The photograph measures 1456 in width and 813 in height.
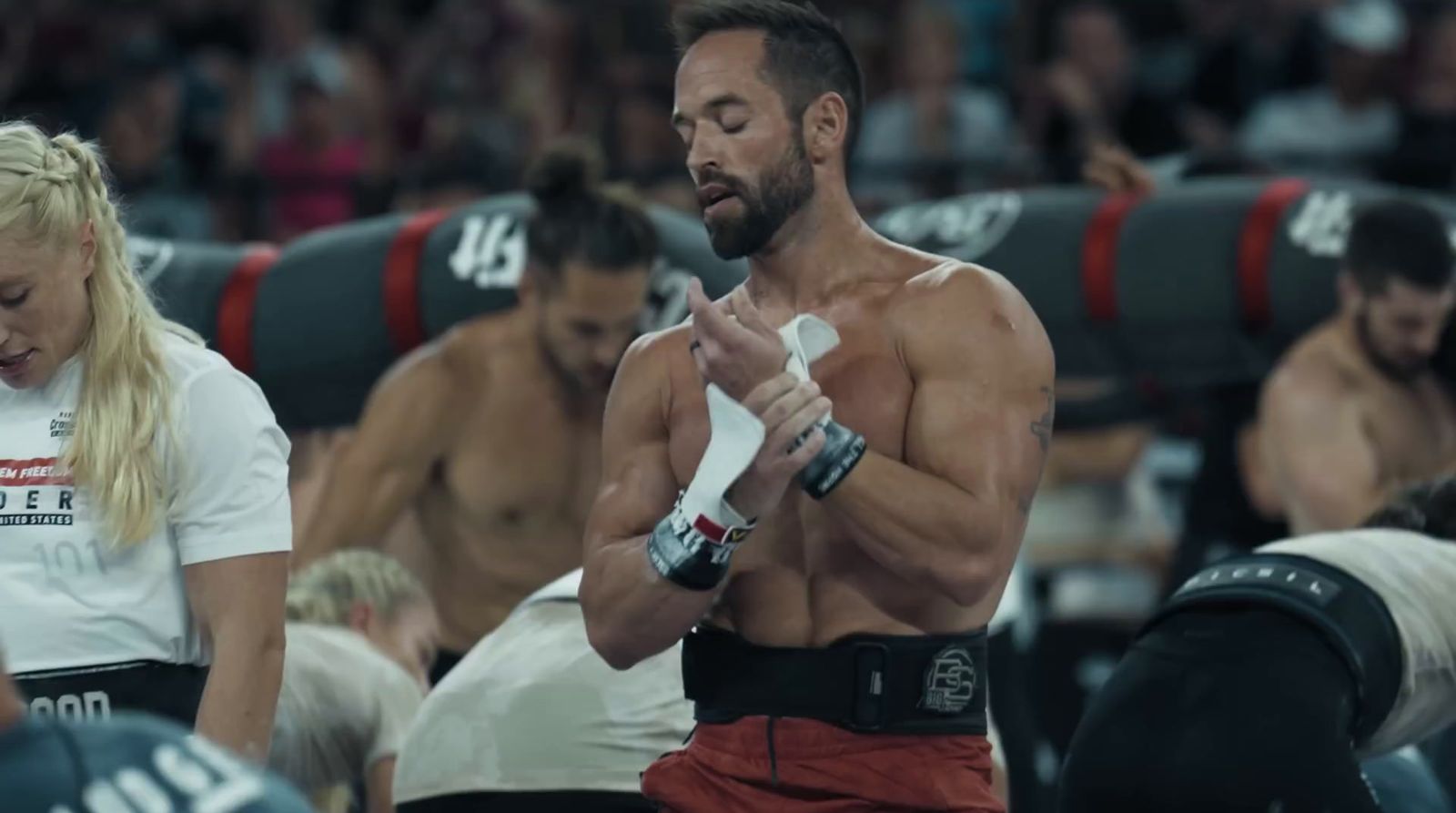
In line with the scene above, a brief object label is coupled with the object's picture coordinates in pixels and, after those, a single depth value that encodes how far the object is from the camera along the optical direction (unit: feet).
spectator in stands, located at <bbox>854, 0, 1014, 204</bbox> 44.14
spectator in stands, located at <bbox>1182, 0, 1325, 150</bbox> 44.92
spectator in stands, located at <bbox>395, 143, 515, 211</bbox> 43.35
